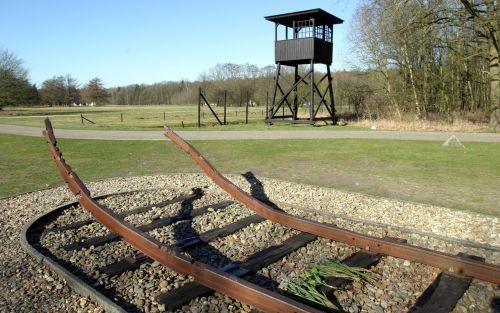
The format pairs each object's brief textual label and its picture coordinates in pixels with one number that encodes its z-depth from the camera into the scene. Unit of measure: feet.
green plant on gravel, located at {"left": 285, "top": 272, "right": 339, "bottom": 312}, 10.04
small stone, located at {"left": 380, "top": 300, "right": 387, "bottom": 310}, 10.24
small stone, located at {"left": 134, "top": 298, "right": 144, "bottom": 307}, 10.30
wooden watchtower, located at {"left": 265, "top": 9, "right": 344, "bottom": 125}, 78.23
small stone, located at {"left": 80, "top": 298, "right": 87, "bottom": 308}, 10.29
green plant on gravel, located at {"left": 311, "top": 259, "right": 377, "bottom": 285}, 11.57
